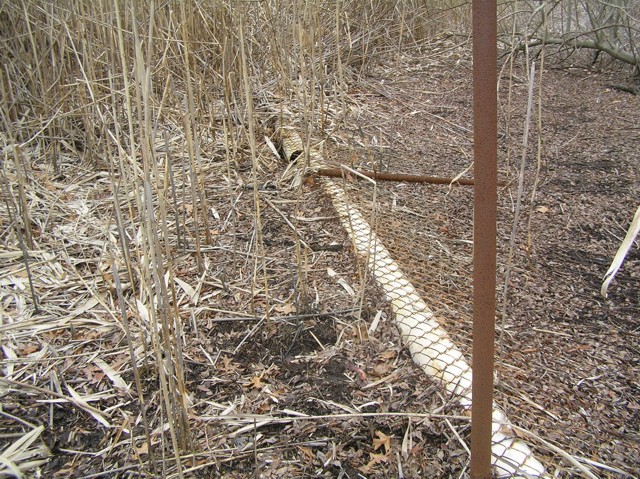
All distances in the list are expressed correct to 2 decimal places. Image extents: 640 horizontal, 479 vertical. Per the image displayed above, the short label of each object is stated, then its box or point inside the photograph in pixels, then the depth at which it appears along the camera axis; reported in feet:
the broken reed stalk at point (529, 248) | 4.85
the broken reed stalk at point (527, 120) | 2.57
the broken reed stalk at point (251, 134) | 3.53
